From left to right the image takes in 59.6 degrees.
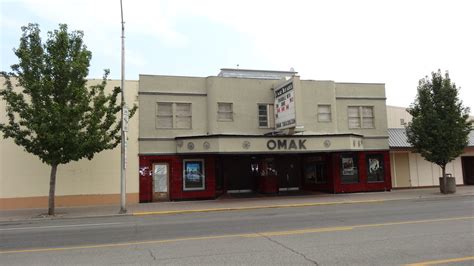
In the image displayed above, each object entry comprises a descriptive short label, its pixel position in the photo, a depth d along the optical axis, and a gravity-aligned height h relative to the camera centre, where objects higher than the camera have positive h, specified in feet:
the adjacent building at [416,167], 87.71 +0.94
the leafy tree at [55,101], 54.65 +10.81
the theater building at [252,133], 71.97 +7.75
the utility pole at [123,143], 57.86 +5.04
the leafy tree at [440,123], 74.49 +8.56
